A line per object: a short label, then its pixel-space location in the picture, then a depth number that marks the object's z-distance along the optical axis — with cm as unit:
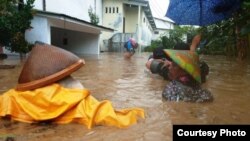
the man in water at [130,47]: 1049
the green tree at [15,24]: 646
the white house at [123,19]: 1571
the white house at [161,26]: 2788
